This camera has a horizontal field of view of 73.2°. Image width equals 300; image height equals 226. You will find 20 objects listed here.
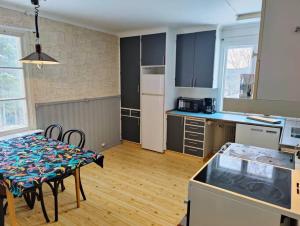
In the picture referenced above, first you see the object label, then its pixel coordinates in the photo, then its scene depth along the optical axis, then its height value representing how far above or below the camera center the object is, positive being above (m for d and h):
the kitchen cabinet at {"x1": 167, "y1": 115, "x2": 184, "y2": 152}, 4.04 -0.99
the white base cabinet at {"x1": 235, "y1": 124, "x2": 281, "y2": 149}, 3.13 -0.82
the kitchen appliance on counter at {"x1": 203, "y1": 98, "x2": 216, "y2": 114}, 4.03 -0.44
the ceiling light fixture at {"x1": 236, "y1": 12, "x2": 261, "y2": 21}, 3.00 +1.03
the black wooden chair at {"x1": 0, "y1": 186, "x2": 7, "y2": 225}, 1.85 -1.11
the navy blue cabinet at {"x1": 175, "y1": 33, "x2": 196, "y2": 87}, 3.99 +0.48
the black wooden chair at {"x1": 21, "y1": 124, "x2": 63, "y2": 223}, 2.21 -1.36
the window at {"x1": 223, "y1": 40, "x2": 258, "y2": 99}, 3.80 +0.40
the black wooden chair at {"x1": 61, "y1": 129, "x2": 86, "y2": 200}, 2.60 -0.80
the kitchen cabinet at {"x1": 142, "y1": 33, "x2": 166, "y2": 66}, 3.98 +0.68
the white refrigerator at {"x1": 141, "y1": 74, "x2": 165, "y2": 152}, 4.12 -0.59
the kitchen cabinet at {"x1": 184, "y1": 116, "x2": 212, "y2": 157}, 3.79 -1.01
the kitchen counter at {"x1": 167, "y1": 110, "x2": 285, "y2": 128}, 3.29 -0.60
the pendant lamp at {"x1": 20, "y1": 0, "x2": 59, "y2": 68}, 2.08 +0.24
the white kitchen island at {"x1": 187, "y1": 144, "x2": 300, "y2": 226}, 1.14 -0.67
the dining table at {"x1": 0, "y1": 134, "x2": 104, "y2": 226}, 1.67 -0.78
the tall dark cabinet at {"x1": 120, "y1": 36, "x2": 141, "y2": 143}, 4.40 -0.09
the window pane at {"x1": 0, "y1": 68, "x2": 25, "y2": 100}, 2.85 -0.02
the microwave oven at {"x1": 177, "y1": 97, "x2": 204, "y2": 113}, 4.14 -0.43
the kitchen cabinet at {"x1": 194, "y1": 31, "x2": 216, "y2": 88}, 3.77 +0.48
